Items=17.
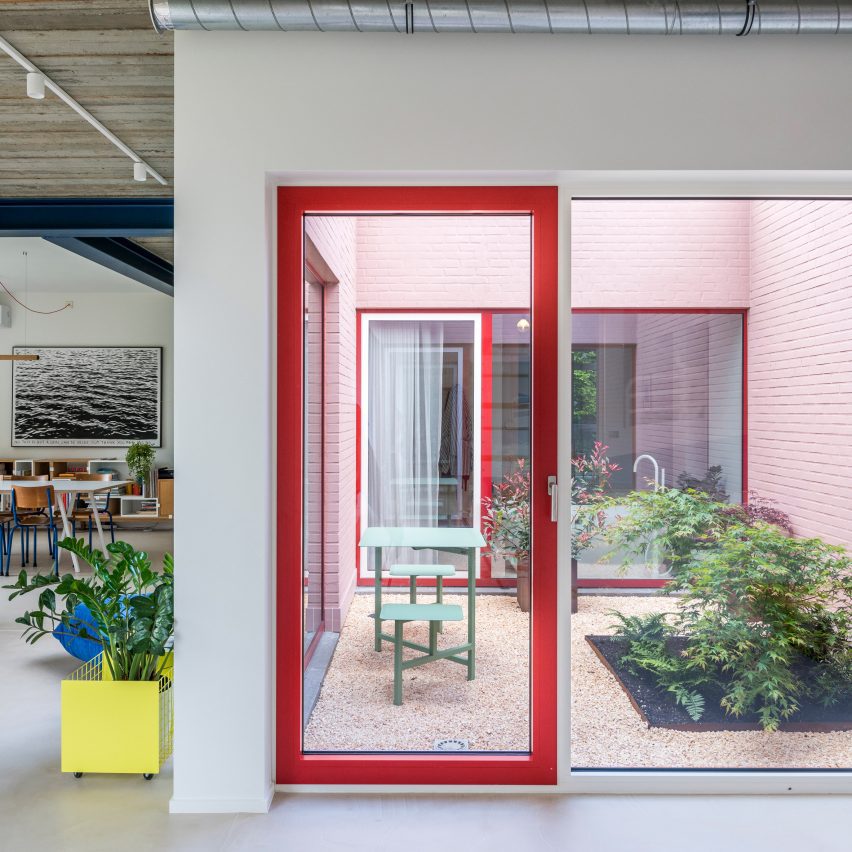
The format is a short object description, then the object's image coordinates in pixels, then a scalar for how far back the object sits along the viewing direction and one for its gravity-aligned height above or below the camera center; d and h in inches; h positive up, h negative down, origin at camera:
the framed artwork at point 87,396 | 366.0 +12.5
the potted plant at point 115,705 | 103.9 -45.7
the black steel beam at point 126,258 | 217.8 +58.7
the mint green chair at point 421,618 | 103.0 -32.7
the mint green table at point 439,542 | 103.9 -19.7
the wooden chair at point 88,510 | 299.9 -44.3
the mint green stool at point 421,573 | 104.2 -24.6
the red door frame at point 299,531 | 100.7 -17.4
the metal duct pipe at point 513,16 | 86.4 +54.0
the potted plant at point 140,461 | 349.1 -22.7
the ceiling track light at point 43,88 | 113.7 +63.3
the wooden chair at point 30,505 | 261.6 -34.9
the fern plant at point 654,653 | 103.8 -37.3
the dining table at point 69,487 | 262.1 -28.2
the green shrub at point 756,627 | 102.7 -32.9
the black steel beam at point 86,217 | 192.4 +60.2
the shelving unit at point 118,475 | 344.8 -31.5
